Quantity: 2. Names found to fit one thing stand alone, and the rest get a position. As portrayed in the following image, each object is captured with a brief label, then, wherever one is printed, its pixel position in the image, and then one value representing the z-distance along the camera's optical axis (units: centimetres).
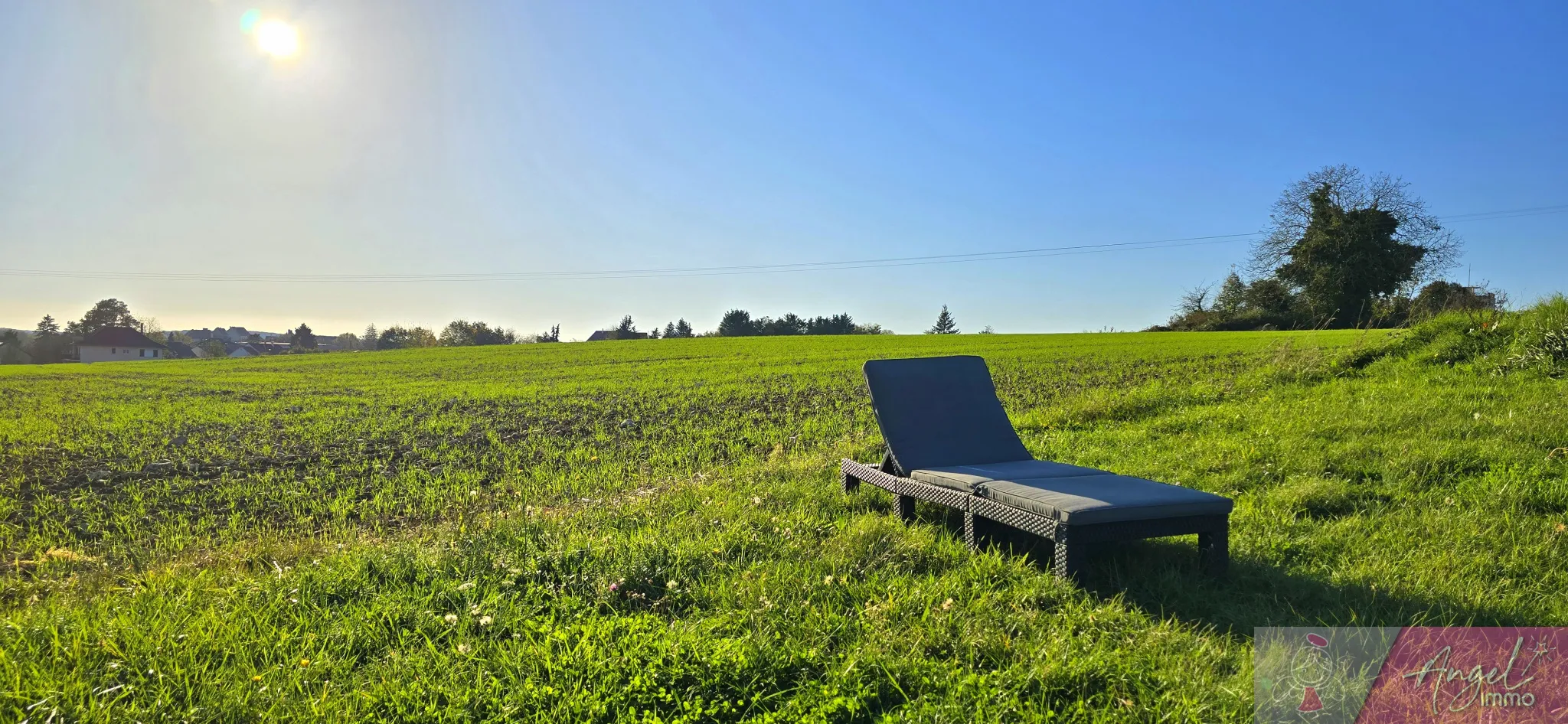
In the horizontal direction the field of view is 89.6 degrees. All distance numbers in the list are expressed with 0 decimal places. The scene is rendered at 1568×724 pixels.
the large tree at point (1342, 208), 3812
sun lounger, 359
